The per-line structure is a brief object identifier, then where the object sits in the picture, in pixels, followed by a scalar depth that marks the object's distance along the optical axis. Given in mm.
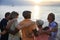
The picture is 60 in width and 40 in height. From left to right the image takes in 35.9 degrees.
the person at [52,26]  2100
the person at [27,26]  2044
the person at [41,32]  2041
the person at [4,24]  2293
